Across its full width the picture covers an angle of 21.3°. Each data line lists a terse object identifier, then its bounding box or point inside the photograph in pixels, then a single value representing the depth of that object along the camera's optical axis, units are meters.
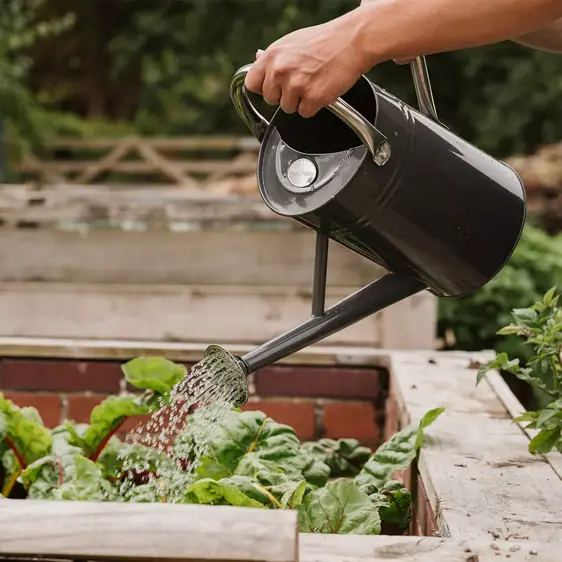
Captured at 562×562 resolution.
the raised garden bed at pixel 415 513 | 1.44
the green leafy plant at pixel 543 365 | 1.94
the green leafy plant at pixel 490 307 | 5.02
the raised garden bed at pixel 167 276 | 3.44
